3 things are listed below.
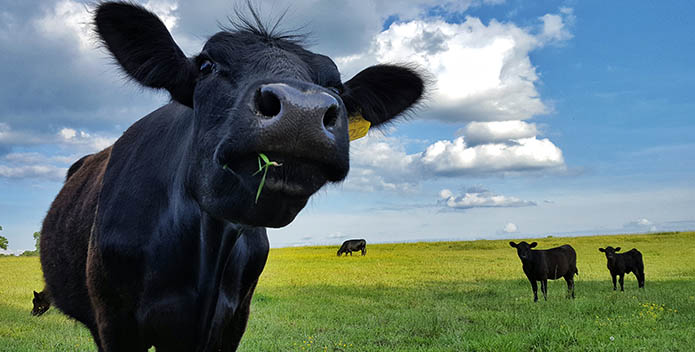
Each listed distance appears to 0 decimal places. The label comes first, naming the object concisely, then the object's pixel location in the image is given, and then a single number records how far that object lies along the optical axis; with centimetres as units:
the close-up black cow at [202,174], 224
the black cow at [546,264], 1362
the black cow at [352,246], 4309
